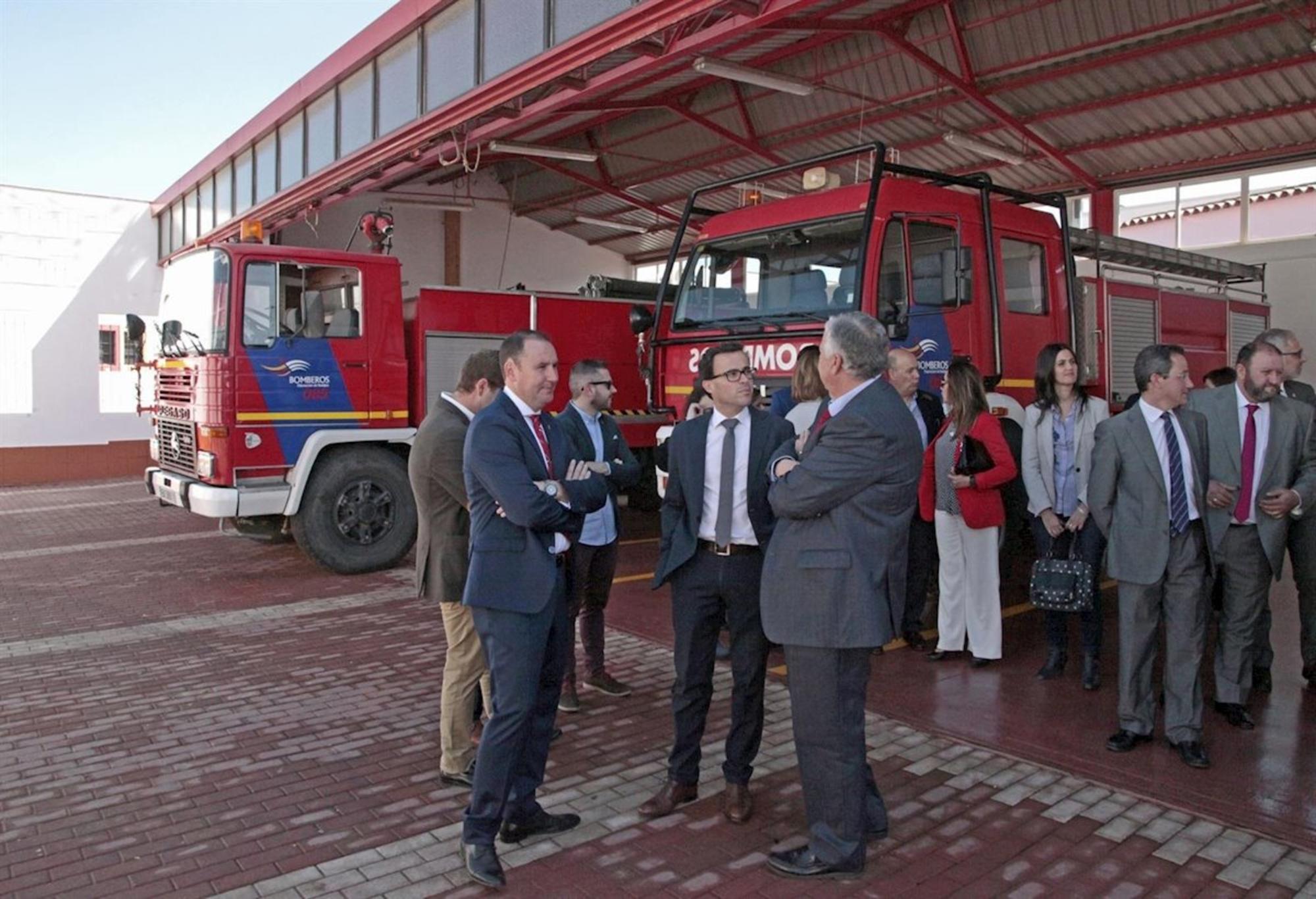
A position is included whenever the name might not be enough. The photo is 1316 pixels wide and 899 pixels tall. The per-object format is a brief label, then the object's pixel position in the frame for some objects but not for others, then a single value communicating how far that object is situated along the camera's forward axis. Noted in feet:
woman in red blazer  17.80
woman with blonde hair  16.83
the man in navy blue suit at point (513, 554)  10.50
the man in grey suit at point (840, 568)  10.37
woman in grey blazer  17.74
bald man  19.34
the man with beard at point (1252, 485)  15.08
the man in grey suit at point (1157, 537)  14.07
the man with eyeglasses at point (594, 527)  15.74
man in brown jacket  12.90
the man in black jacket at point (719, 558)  11.94
